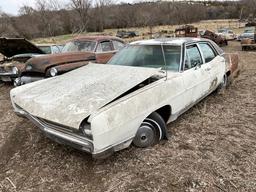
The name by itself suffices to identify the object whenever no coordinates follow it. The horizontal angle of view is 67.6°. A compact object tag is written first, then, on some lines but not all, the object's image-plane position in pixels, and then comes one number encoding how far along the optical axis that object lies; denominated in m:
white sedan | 2.20
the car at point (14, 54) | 5.98
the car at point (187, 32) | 17.55
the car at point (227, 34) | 19.17
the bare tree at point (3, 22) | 30.46
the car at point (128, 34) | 31.25
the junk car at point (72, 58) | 4.85
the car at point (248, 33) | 15.82
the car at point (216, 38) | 16.96
